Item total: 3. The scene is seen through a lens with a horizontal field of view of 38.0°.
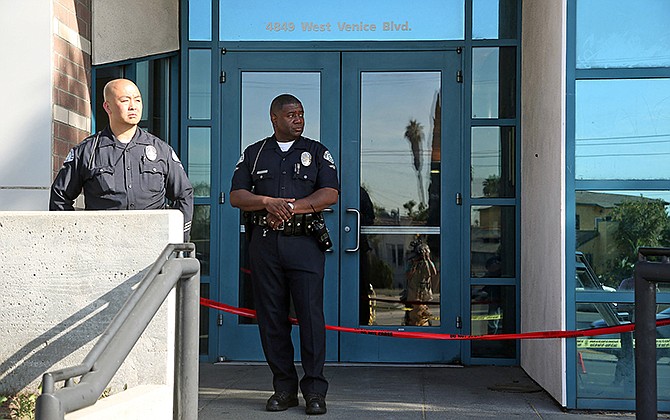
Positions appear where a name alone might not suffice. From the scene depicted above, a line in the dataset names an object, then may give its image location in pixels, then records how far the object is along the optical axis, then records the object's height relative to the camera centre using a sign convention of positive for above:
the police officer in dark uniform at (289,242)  5.81 -0.18
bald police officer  4.98 +0.23
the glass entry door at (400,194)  7.68 +0.15
